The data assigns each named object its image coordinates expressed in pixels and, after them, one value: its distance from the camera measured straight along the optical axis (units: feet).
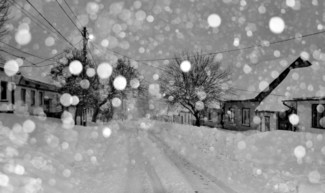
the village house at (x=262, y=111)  91.30
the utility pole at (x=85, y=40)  81.39
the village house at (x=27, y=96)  92.16
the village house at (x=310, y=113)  70.23
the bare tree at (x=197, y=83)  115.34
